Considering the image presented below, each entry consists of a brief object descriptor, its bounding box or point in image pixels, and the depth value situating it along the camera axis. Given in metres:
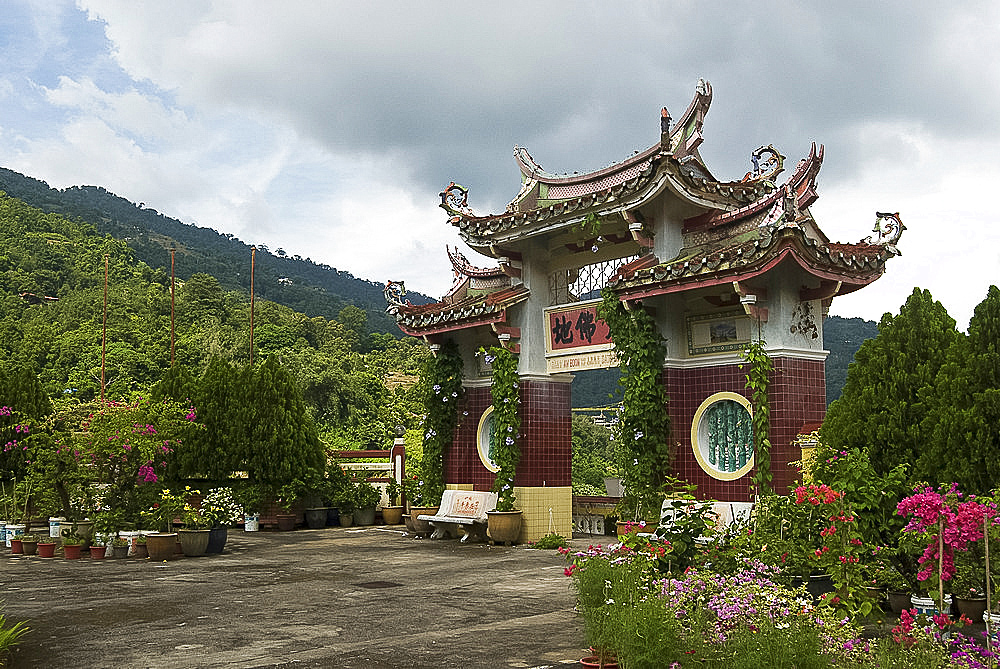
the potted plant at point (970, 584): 7.38
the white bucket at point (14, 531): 16.03
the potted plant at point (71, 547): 14.30
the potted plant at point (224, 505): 18.12
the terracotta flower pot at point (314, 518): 19.95
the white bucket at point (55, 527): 15.59
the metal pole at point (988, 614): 5.14
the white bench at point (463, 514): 16.38
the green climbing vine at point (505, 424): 15.83
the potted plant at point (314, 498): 19.66
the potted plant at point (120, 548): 14.27
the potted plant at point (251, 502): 19.06
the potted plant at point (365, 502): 20.67
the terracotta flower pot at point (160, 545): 13.84
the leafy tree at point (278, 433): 19.27
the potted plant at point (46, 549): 14.45
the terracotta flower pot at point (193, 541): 14.20
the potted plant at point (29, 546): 14.91
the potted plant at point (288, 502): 19.25
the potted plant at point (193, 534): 14.21
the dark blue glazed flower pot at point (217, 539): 14.50
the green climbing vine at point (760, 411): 12.41
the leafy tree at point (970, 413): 7.36
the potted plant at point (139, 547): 14.10
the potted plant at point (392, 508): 21.02
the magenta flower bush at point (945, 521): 6.11
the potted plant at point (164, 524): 13.86
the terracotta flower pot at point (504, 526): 15.66
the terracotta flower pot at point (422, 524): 17.28
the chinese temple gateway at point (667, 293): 12.73
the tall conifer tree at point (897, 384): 8.06
